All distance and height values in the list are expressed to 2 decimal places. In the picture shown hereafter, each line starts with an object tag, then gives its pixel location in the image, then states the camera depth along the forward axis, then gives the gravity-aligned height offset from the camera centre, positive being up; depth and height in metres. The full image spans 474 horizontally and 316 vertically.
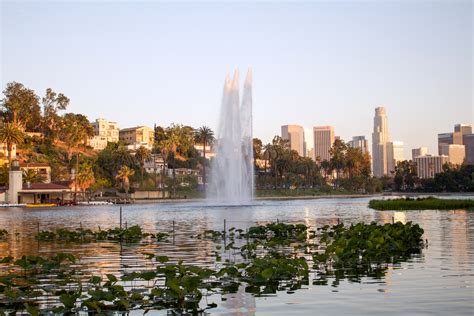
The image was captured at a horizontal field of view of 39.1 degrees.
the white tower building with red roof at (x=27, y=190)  147.38 +0.74
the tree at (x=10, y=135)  155.75 +13.62
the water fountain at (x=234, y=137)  90.56 +7.57
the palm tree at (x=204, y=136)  177.11 +15.10
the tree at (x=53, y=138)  198.75 +16.48
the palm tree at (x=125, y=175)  164.88 +4.42
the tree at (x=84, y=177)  156.75 +3.74
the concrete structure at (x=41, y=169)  163.62 +6.04
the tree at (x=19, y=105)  194.62 +25.90
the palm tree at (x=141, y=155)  182.38 +10.27
